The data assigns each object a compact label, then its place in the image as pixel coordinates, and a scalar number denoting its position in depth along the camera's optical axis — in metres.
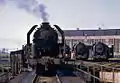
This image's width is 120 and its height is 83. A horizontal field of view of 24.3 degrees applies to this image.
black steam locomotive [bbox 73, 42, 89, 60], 49.66
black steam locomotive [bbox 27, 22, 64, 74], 27.92
